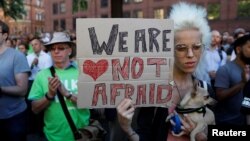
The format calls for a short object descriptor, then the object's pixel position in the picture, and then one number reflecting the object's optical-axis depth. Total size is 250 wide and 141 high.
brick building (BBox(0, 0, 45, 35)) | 71.09
